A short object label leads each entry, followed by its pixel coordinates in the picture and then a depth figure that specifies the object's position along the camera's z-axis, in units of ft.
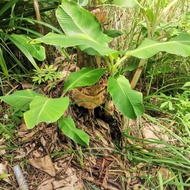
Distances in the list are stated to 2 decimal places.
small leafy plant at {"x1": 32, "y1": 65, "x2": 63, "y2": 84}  6.21
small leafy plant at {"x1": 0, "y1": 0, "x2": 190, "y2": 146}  4.36
